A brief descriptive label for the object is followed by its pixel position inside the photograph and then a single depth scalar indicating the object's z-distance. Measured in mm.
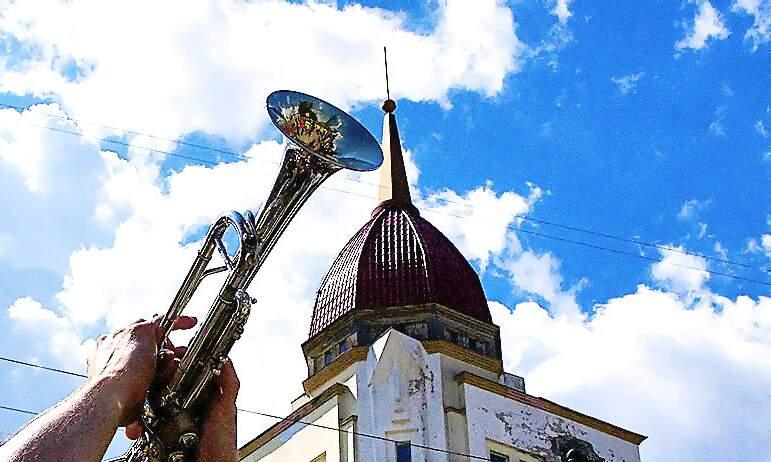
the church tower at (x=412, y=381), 23703
